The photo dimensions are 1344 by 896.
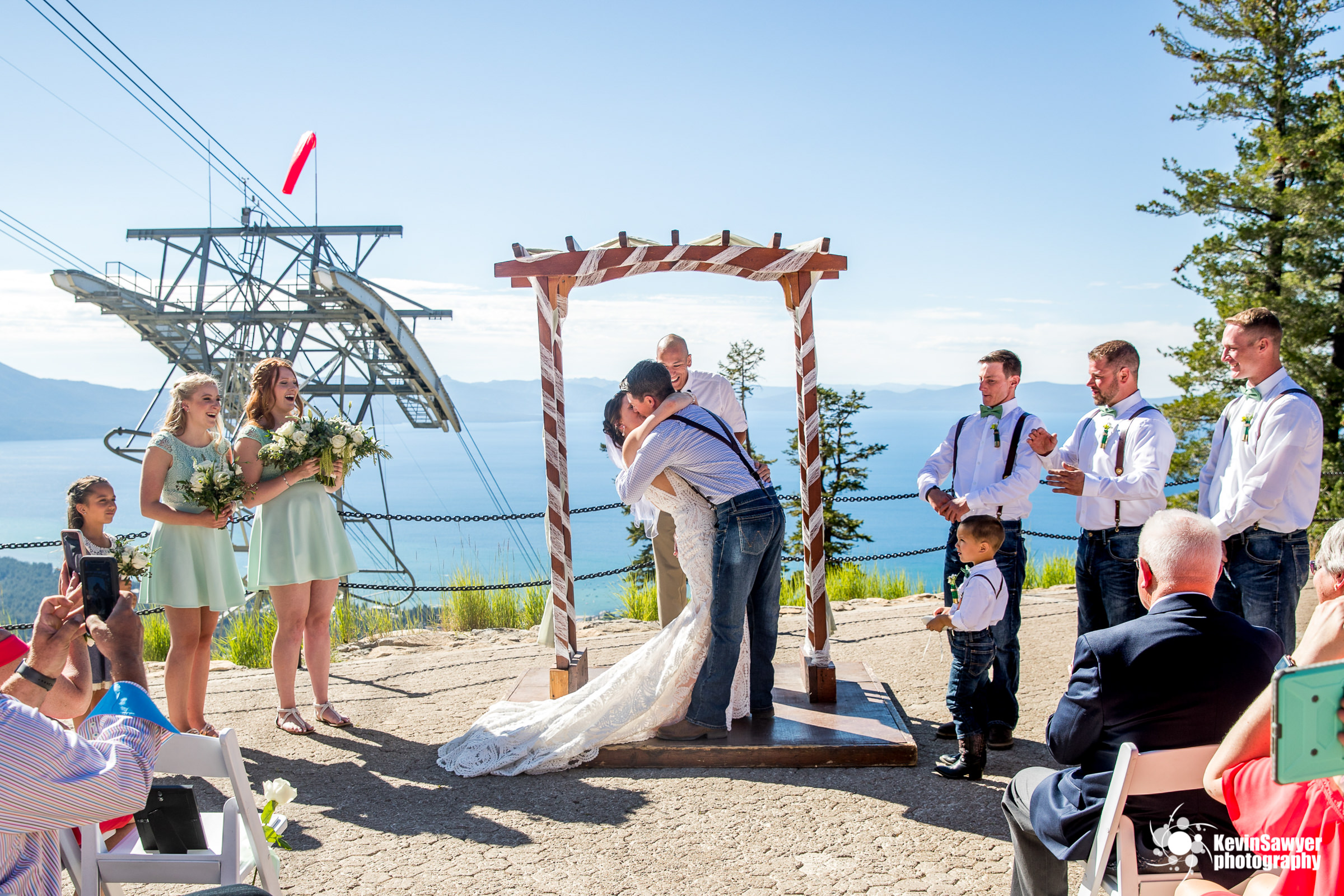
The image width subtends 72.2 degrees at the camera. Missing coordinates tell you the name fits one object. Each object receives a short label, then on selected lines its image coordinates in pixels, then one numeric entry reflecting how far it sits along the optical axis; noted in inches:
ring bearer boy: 170.6
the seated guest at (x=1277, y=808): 73.3
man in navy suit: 93.0
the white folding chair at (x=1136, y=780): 87.1
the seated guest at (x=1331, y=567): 111.5
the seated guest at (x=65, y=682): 93.1
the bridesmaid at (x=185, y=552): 192.5
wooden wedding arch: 215.0
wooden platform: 185.8
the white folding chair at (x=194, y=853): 94.7
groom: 184.4
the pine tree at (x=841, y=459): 716.7
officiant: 245.9
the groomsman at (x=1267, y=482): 169.5
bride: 188.4
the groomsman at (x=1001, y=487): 193.0
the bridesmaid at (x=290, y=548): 206.5
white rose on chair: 105.5
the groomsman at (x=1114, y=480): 186.9
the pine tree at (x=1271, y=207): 579.2
